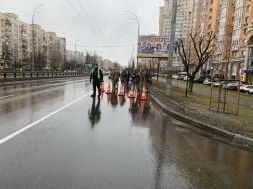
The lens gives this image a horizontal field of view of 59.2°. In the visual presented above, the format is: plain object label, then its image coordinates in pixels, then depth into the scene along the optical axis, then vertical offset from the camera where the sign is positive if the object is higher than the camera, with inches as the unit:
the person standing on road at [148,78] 740.6 -25.5
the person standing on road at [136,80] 1005.8 -45.0
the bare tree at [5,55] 2721.2 +128.6
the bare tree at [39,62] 2895.4 +67.0
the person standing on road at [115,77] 703.1 -24.5
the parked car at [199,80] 2184.2 -77.9
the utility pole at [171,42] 523.2 +68.5
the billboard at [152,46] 1327.5 +145.1
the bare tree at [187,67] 788.6 +17.1
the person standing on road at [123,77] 938.3 -30.9
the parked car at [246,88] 1338.6 -90.3
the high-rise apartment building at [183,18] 3410.4 +850.6
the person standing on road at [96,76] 522.6 -17.1
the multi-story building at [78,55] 6028.5 +360.3
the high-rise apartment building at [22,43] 3026.6 +424.4
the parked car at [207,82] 1850.4 -80.3
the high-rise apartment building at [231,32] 1886.1 +401.2
